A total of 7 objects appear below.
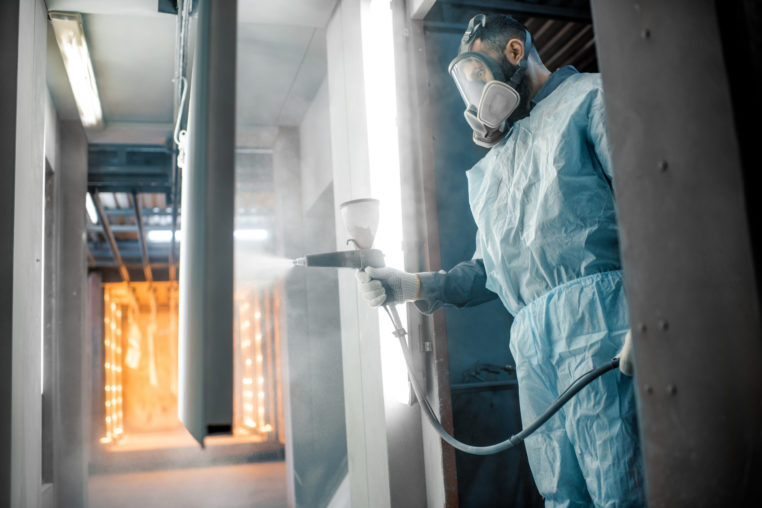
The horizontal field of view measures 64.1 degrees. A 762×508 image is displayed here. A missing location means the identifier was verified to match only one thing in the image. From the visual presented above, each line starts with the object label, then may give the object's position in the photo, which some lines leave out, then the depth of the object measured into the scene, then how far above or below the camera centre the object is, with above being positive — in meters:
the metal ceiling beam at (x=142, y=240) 6.15 +1.19
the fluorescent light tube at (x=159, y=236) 7.42 +1.27
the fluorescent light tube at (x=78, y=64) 3.19 +1.67
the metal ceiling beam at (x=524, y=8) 2.30 +1.27
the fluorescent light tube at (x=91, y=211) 6.05 +1.38
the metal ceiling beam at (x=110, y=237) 6.04 +1.22
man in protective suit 1.30 +0.15
